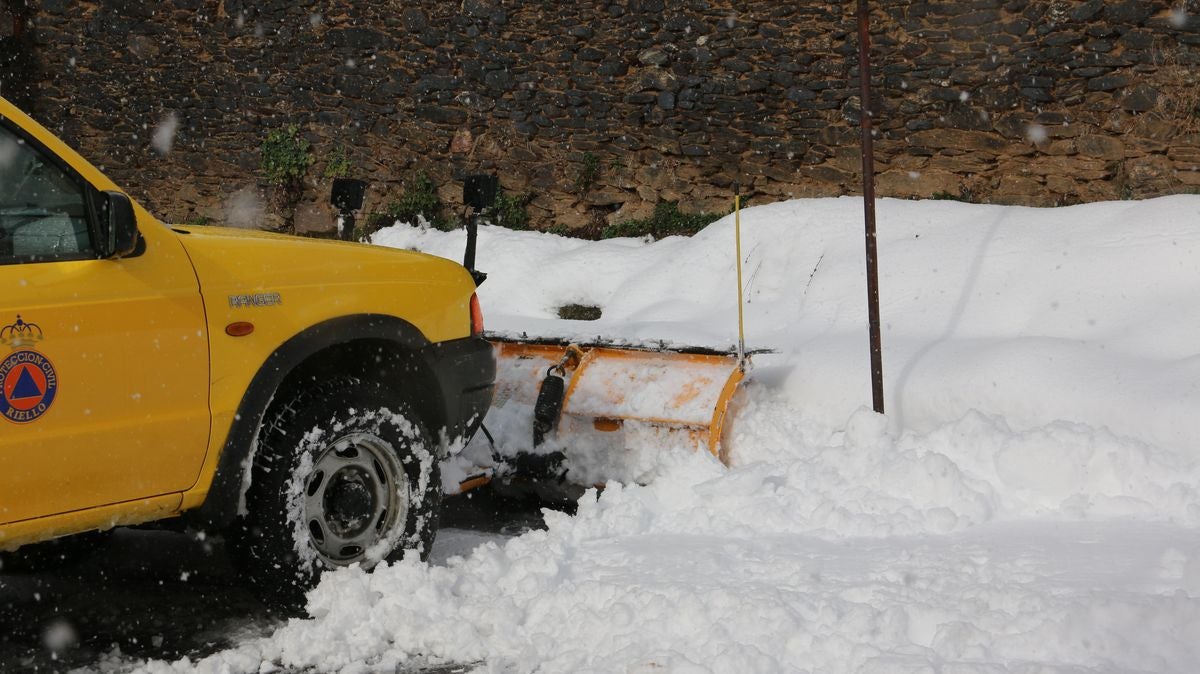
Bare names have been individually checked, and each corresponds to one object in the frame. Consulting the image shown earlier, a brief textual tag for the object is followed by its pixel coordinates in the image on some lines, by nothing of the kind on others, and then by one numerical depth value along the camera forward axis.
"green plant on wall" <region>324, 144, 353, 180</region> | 13.91
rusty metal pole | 6.16
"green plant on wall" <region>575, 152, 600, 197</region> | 12.15
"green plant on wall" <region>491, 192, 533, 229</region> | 12.66
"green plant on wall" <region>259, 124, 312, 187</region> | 14.30
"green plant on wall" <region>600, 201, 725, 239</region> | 11.57
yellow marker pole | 6.29
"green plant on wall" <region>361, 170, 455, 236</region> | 13.30
